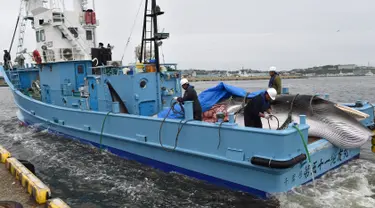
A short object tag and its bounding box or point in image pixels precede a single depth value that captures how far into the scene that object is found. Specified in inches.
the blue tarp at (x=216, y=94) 287.1
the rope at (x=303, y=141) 201.3
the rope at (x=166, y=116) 265.6
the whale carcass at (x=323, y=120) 233.0
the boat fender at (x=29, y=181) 169.8
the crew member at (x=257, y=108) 221.1
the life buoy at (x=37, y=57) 453.9
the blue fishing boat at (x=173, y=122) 210.7
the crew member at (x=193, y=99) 259.3
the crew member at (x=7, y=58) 606.9
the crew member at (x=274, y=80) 295.6
